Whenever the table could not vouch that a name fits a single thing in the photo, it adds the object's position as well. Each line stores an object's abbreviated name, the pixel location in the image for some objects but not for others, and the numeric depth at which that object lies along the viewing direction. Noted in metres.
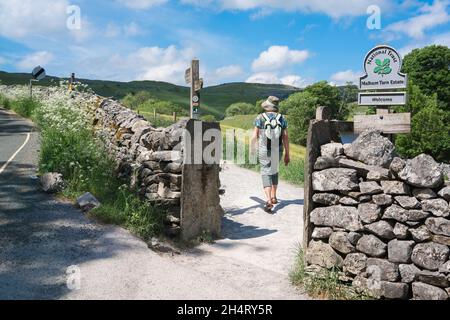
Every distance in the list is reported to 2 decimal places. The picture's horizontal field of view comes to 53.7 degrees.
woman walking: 8.69
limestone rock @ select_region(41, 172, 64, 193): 7.79
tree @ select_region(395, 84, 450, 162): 33.38
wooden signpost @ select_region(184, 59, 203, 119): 10.92
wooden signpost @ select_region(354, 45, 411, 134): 6.00
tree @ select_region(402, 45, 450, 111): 40.00
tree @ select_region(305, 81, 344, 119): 45.91
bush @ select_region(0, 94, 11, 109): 26.61
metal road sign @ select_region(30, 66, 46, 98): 19.90
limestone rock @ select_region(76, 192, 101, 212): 7.13
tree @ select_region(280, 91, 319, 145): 40.34
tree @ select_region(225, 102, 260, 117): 63.69
